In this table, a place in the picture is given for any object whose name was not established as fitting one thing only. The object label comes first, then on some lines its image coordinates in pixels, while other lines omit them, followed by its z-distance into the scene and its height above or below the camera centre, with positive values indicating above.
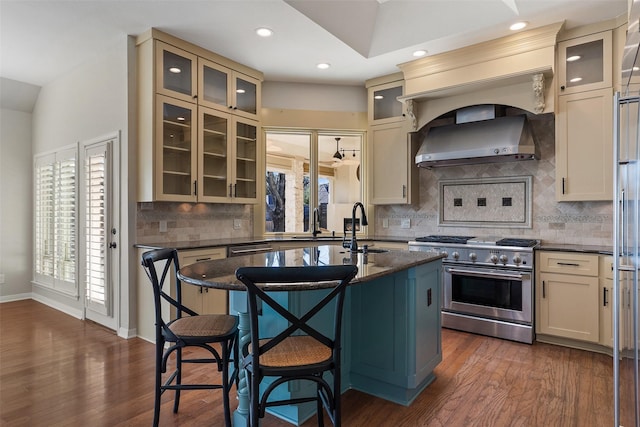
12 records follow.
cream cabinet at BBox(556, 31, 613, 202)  3.23 +0.83
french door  3.69 -0.20
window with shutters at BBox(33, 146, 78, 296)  4.38 -0.11
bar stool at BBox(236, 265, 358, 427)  1.36 -0.56
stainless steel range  3.36 -0.70
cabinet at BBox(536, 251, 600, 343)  3.13 -0.72
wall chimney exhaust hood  3.54 +0.72
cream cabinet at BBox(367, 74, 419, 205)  4.39 +0.78
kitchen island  2.18 -0.71
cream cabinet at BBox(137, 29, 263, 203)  3.47 +0.91
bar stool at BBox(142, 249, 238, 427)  1.89 -0.63
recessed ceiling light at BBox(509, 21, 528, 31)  3.24 +1.65
